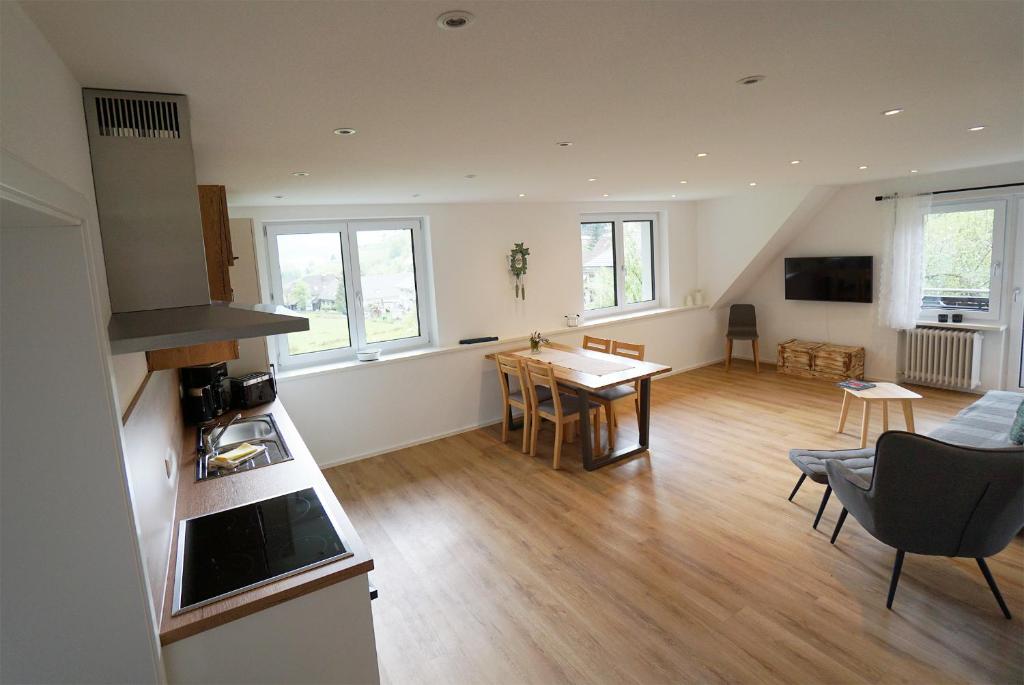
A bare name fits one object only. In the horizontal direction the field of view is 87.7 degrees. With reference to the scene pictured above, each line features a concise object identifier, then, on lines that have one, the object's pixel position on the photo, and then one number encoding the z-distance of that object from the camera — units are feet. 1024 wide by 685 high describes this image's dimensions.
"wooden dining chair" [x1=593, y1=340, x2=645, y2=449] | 14.88
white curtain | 17.76
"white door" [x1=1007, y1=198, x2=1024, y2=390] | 16.08
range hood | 4.81
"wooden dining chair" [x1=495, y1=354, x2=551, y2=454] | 14.87
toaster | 11.73
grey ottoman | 9.79
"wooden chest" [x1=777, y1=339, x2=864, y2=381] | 19.66
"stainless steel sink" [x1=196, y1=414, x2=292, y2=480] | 8.40
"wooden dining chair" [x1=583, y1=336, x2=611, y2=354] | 17.47
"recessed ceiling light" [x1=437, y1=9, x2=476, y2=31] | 3.60
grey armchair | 7.14
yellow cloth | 8.50
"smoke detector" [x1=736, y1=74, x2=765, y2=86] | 5.40
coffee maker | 10.64
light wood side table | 13.51
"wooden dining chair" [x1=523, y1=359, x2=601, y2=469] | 13.85
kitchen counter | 4.93
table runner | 14.51
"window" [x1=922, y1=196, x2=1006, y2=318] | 16.72
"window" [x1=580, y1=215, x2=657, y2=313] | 20.90
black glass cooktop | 5.44
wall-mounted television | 19.43
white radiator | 17.21
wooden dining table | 13.56
